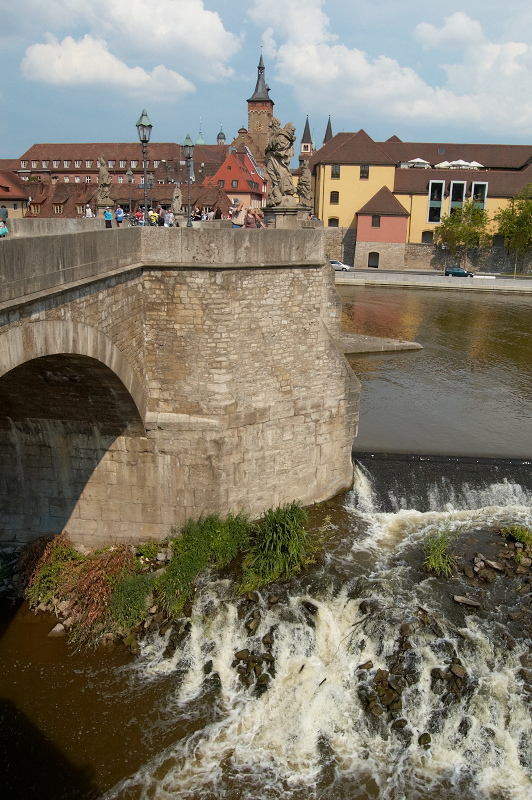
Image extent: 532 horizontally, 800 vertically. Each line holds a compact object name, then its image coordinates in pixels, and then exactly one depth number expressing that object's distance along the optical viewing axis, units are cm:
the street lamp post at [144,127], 1416
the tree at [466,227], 5284
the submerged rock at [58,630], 1166
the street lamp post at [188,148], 1609
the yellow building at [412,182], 5509
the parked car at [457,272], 5141
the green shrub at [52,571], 1236
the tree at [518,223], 5109
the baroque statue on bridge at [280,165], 1422
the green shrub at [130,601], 1166
